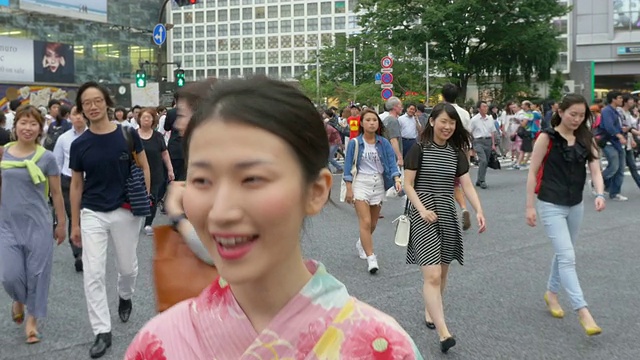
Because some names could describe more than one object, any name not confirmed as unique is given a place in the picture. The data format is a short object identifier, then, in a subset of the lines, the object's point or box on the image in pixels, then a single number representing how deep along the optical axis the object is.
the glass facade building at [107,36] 51.31
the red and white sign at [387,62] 21.35
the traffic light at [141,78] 22.96
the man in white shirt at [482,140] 15.27
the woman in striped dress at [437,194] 5.36
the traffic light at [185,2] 18.73
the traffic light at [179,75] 22.52
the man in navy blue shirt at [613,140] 12.88
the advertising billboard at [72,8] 48.77
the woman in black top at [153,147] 9.93
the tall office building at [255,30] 124.56
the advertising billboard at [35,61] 46.16
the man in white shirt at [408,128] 15.57
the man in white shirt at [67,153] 8.05
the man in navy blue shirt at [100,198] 5.10
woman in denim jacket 7.95
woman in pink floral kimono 1.34
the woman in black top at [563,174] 5.68
